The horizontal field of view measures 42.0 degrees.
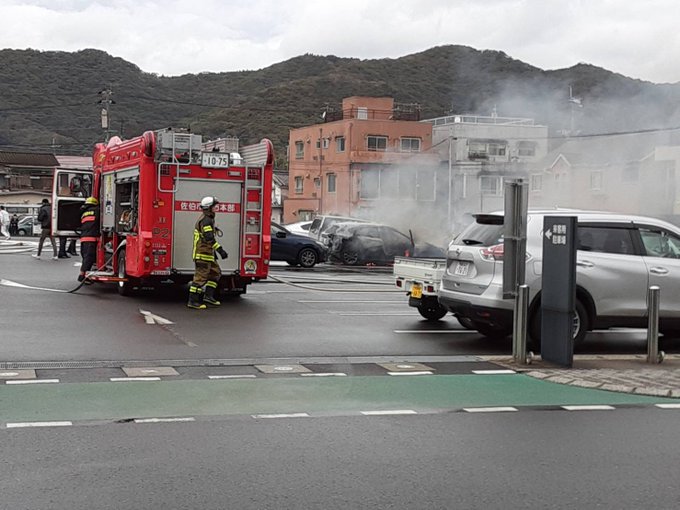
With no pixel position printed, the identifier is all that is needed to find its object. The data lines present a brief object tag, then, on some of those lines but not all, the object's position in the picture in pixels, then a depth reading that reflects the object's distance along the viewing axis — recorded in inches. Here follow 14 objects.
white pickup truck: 517.7
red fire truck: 617.3
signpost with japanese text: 388.5
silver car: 444.5
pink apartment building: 2092.8
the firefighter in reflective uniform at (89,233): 708.7
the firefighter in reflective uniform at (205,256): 579.5
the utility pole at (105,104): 1819.6
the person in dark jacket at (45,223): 1015.6
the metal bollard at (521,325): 401.7
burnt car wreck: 1104.2
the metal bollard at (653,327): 411.2
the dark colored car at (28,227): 2096.5
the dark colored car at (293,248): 1038.4
